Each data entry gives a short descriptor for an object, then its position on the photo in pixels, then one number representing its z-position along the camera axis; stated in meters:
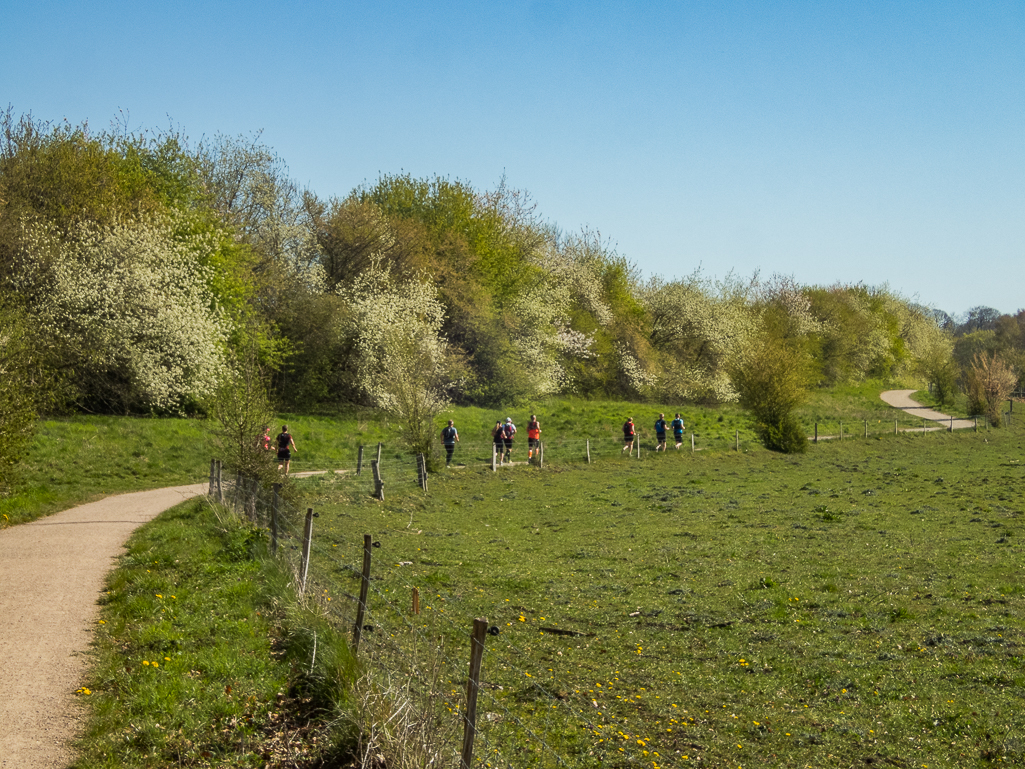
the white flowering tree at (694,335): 63.72
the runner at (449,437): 32.38
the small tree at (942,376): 77.25
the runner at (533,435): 33.75
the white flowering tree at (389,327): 41.66
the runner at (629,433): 37.91
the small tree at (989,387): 60.78
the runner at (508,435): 33.41
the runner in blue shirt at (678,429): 40.03
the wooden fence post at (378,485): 24.23
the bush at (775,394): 42.47
